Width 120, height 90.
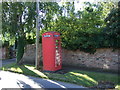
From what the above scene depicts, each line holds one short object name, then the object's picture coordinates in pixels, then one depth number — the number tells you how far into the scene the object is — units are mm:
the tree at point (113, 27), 5900
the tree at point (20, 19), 7422
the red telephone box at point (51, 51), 6497
